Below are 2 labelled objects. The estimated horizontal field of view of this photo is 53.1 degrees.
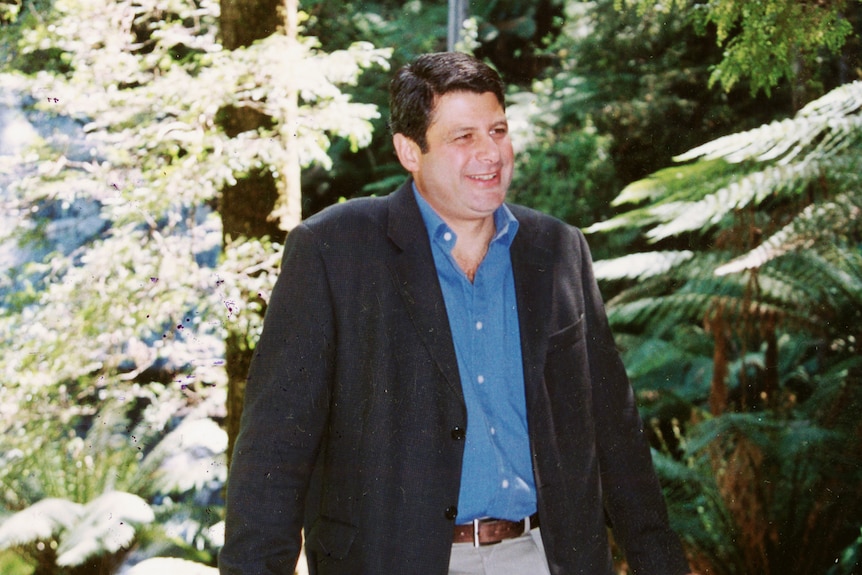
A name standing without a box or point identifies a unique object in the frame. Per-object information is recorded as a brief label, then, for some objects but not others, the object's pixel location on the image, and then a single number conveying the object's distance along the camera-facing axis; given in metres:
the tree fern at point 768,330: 3.90
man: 1.58
